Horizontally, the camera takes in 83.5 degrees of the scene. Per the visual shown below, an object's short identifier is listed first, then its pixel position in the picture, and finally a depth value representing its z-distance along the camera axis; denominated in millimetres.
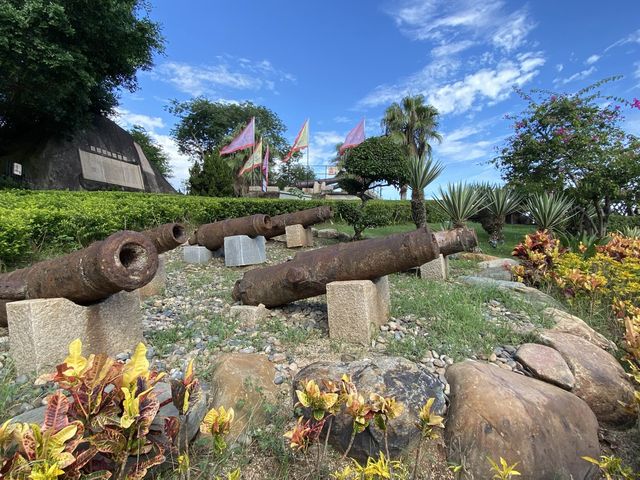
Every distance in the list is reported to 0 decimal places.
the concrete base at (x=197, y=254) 8258
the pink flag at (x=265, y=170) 25219
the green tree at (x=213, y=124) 38894
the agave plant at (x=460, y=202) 9195
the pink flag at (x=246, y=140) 18281
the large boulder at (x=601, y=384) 2789
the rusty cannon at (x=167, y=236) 4594
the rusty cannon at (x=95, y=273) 2427
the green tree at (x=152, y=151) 34594
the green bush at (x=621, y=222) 12172
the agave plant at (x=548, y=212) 9164
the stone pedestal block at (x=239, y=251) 7727
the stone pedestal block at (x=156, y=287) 5219
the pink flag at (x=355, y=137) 15873
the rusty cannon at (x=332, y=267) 3363
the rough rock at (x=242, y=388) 2278
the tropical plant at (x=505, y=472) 1278
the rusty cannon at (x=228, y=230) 7898
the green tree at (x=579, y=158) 9688
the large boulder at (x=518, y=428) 2061
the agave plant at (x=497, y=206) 10766
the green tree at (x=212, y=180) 21500
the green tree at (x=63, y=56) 11141
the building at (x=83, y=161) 16109
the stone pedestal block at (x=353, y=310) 3422
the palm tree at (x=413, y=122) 36750
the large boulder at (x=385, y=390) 2080
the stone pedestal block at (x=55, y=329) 2604
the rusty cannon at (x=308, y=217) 10039
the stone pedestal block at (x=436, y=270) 6375
